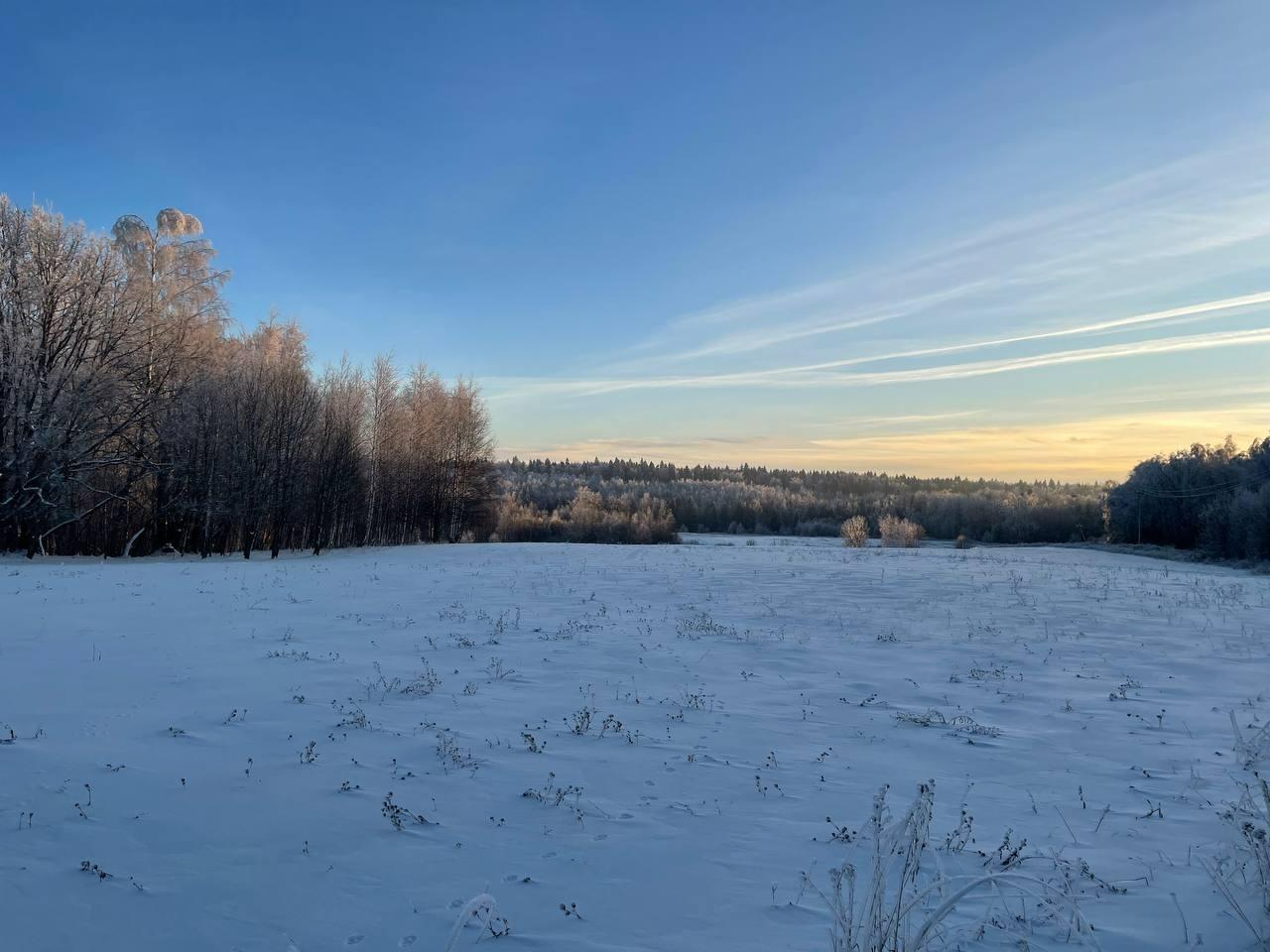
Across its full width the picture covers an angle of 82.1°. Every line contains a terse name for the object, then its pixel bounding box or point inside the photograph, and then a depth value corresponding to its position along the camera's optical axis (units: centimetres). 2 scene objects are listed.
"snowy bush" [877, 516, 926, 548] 4828
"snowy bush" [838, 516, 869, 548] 4481
